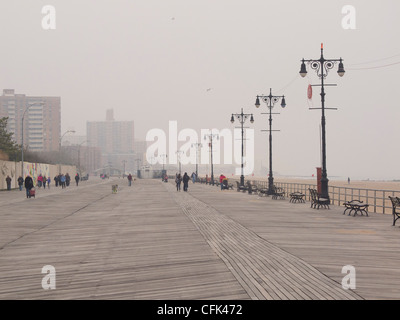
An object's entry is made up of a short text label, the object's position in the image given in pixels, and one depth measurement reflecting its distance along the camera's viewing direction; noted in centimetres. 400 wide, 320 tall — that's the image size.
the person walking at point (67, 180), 6786
